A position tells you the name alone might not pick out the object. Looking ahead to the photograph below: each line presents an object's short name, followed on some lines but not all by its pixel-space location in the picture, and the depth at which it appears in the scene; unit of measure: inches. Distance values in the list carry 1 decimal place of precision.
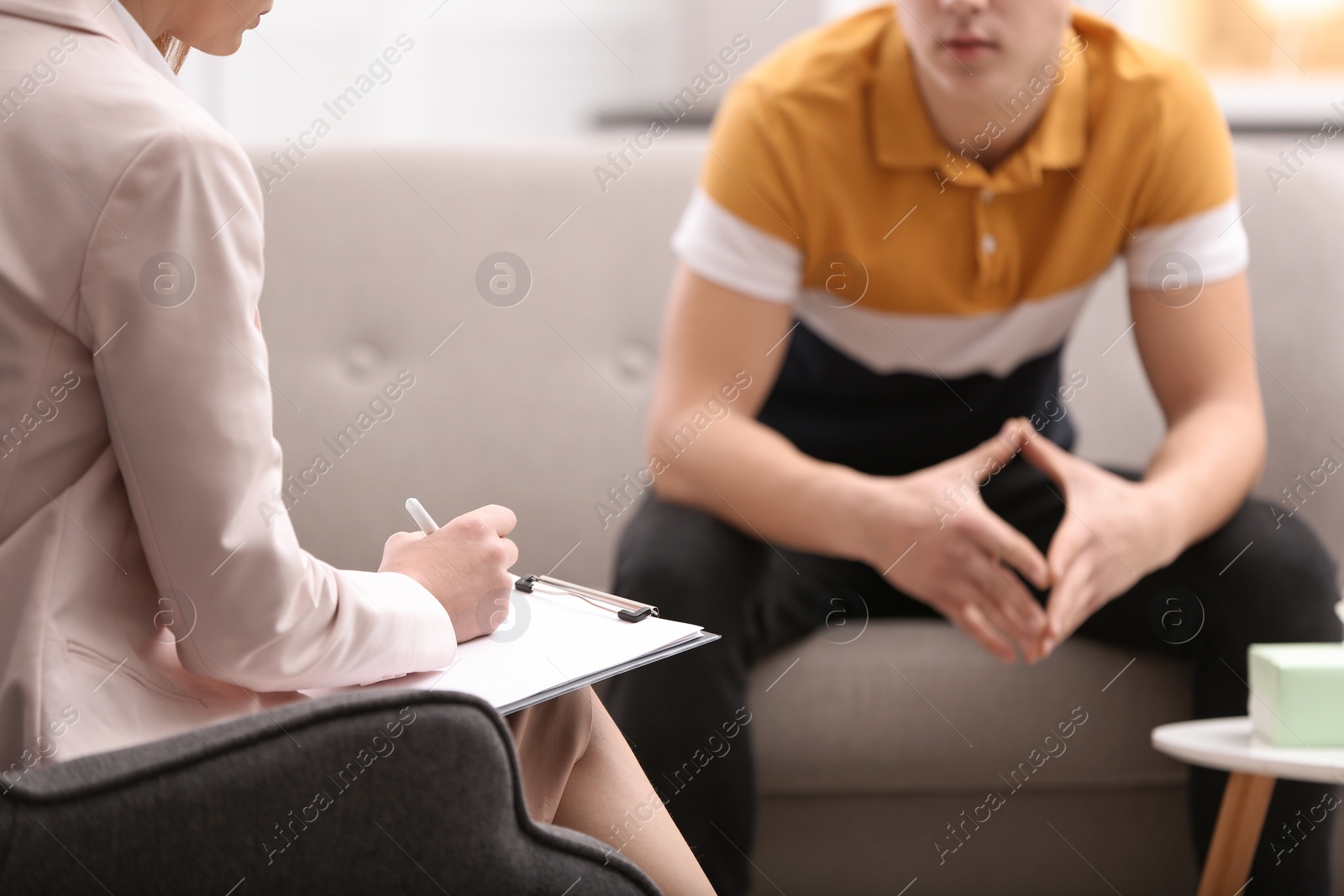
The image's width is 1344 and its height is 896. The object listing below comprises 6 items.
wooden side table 171.1
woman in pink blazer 133.1
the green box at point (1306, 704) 172.7
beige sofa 185.2
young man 179.2
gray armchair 123.5
